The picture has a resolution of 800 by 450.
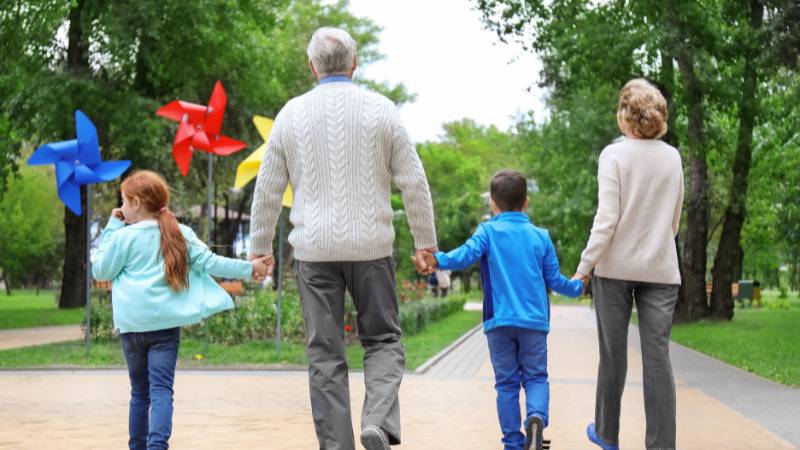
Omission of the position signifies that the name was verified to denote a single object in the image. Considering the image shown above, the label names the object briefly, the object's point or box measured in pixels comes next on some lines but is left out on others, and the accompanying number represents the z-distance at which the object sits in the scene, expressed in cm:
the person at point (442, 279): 4131
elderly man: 511
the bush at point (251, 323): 1722
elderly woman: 590
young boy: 618
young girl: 579
